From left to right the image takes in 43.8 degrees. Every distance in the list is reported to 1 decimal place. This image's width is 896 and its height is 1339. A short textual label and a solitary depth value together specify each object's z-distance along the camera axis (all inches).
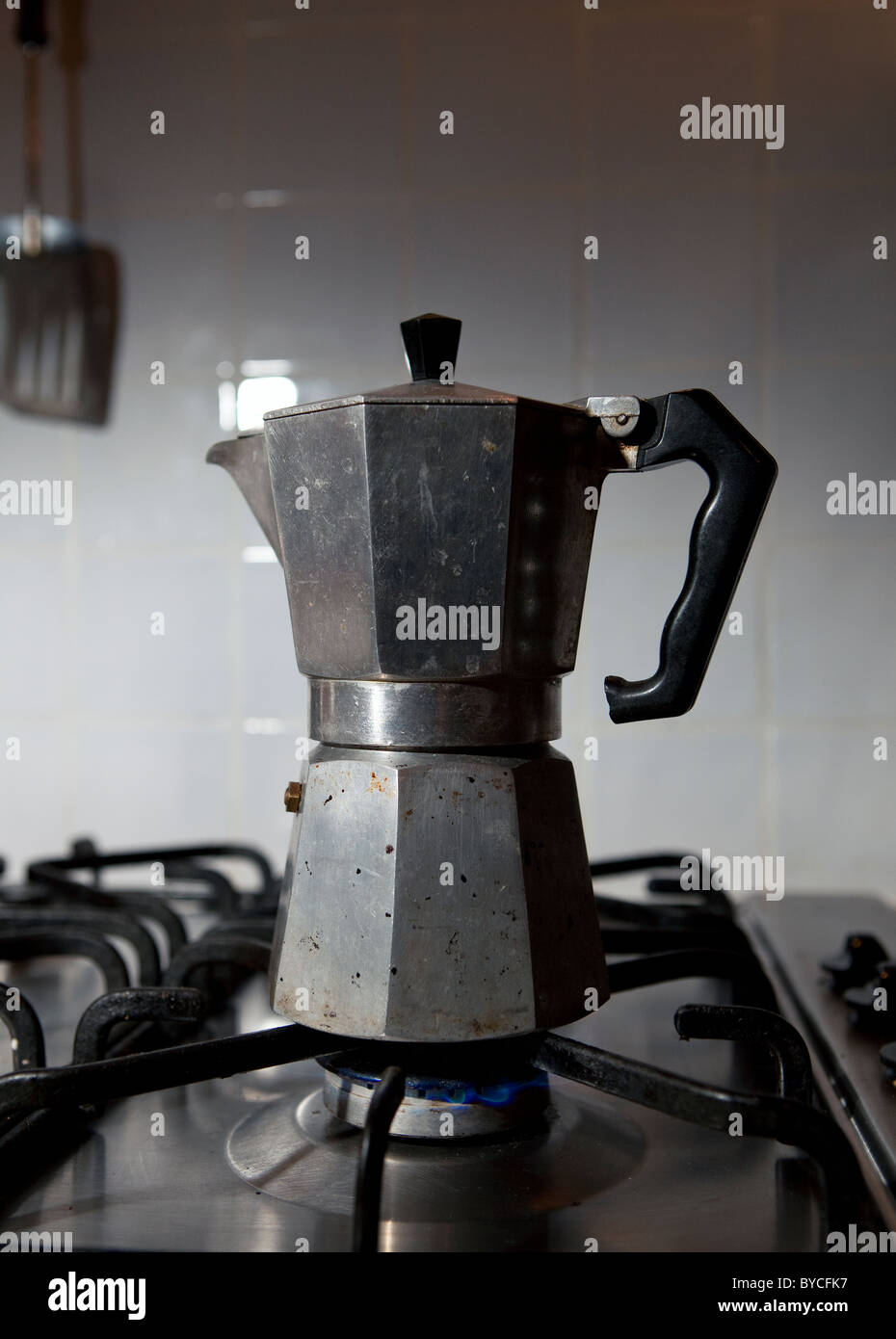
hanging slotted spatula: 43.8
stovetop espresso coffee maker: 19.2
